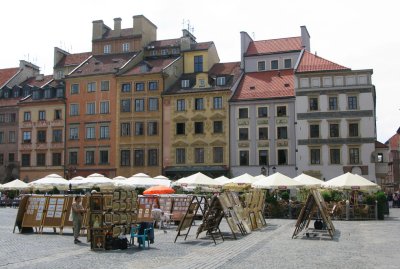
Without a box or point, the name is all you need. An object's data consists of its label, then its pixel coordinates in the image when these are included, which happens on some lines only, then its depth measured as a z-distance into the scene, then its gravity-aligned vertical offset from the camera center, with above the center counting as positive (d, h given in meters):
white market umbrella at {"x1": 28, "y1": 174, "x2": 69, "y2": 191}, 33.56 -0.90
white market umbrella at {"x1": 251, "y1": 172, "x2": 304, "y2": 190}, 29.39 -0.85
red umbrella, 28.39 -1.17
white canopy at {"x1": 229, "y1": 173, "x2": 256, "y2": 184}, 35.22 -0.81
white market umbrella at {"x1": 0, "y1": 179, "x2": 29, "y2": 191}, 39.69 -1.30
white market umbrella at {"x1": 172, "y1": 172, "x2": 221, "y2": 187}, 32.66 -0.82
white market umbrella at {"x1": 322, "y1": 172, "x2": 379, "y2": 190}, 30.52 -0.90
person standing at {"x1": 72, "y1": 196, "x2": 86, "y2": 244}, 18.47 -1.68
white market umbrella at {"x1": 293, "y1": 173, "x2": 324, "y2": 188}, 31.81 -0.82
